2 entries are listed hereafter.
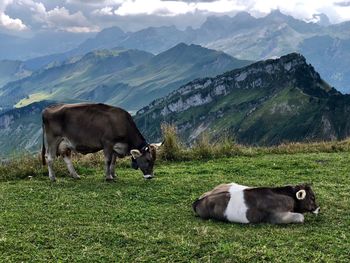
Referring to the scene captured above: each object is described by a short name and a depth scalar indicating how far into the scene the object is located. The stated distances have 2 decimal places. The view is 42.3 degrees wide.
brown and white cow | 10.82
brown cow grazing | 15.80
